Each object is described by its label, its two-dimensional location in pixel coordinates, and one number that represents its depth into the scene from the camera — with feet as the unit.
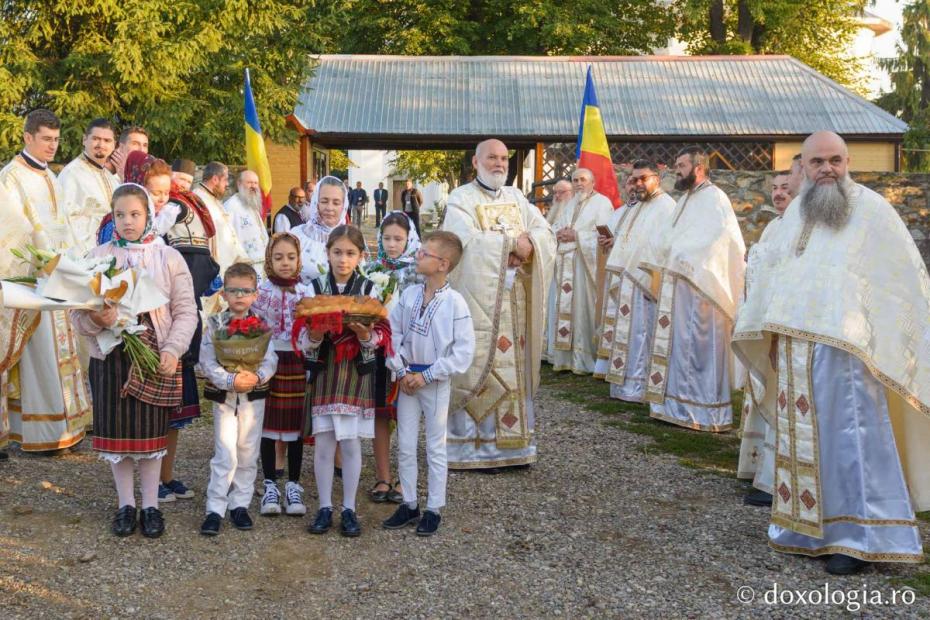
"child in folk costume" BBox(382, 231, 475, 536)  16.37
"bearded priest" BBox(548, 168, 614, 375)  33.83
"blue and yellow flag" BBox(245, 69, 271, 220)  36.94
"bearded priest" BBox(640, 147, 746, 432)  24.76
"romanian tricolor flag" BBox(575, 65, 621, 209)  38.58
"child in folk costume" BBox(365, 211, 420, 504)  17.65
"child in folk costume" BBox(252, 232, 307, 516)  16.76
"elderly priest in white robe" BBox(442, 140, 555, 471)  20.49
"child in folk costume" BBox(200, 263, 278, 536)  15.94
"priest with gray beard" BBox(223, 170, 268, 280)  31.96
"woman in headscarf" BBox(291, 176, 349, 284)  19.13
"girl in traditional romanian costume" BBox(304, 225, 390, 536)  15.94
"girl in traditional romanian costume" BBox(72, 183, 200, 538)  15.55
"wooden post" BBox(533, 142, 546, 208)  66.95
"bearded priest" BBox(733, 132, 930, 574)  14.65
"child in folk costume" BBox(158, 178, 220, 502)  22.26
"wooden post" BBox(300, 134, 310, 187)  67.31
